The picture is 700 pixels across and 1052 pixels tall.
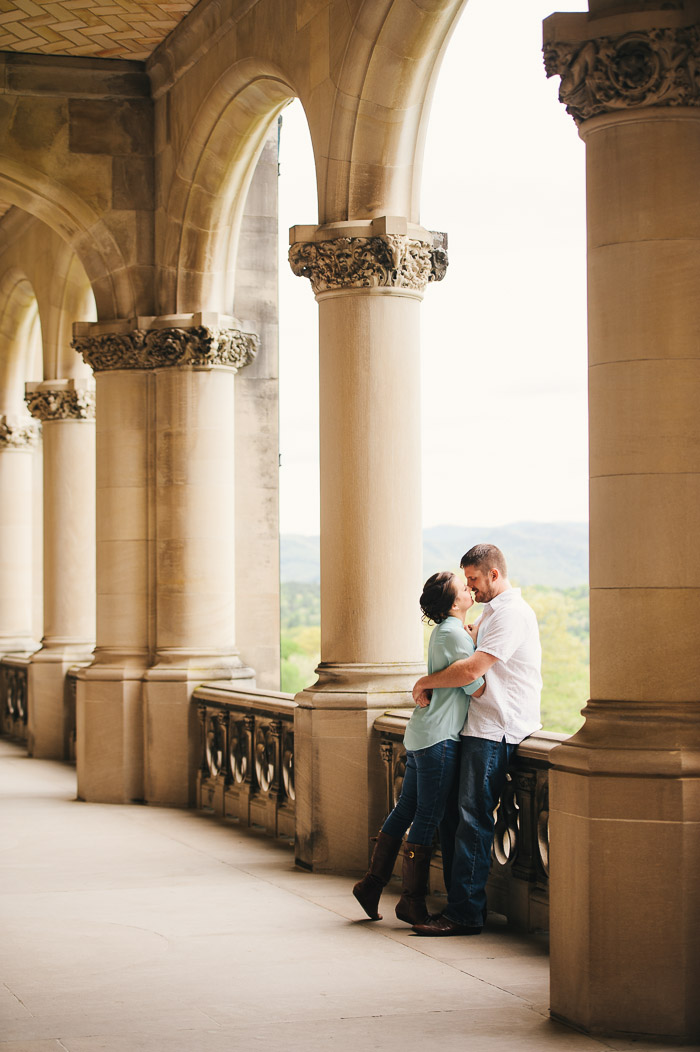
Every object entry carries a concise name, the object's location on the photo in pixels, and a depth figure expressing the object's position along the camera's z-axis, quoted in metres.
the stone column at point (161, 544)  11.25
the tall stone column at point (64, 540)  14.79
